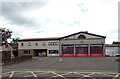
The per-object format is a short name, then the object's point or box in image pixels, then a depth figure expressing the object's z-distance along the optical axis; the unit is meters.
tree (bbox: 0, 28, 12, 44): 29.16
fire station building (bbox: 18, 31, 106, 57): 35.03
